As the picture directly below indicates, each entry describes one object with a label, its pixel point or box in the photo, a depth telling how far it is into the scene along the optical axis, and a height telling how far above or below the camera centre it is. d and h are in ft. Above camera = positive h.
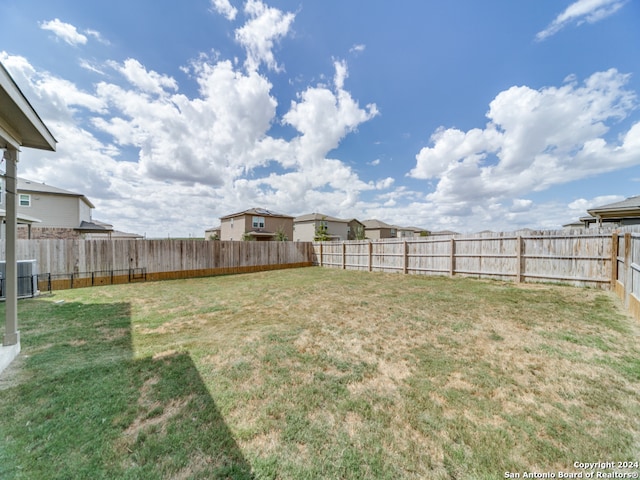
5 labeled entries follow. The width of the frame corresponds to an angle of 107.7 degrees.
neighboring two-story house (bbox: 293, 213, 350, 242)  111.96 +5.81
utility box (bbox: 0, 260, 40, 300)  21.40 -3.89
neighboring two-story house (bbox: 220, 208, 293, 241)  89.61 +5.49
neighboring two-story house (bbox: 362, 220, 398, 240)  143.33 +5.58
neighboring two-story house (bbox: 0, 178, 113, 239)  53.21 +7.01
